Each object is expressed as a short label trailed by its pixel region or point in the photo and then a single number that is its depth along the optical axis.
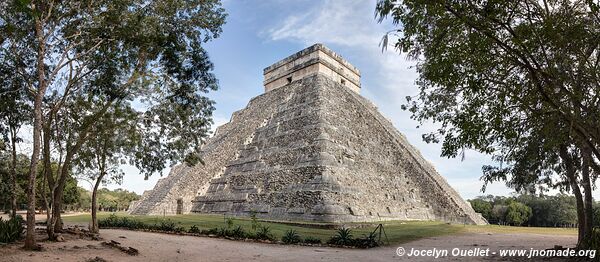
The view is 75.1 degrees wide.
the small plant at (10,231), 8.30
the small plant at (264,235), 10.97
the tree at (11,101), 9.03
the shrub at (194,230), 12.45
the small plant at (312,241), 10.50
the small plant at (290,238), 10.53
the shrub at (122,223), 14.12
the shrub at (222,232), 11.86
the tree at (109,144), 9.85
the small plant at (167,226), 13.00
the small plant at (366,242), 10.14
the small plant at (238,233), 11.50
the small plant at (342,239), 10.23
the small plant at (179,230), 12.70
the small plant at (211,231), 12.16
